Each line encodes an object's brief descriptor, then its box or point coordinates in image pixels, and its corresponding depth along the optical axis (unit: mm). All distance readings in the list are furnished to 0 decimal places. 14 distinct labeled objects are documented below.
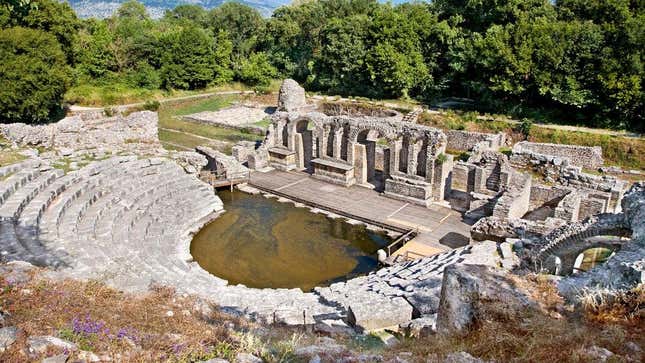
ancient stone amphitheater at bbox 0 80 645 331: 11445
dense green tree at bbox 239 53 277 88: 50062
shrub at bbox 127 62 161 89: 45656
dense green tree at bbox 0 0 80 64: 35094
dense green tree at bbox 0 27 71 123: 27797
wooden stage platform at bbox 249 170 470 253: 17922
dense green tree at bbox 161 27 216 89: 46312
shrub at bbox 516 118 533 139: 30562
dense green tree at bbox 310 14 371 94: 43469
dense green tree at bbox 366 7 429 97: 40469
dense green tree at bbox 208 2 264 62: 57656
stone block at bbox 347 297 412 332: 10219
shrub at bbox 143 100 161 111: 40312
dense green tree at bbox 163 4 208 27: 73719
